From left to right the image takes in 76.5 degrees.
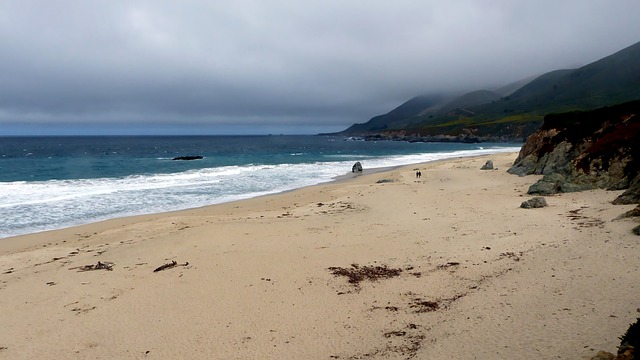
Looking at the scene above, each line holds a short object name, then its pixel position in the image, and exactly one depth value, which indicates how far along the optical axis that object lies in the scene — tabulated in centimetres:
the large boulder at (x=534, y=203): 1795
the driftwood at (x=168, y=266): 1234
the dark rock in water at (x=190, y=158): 7381
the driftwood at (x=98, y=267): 1279
